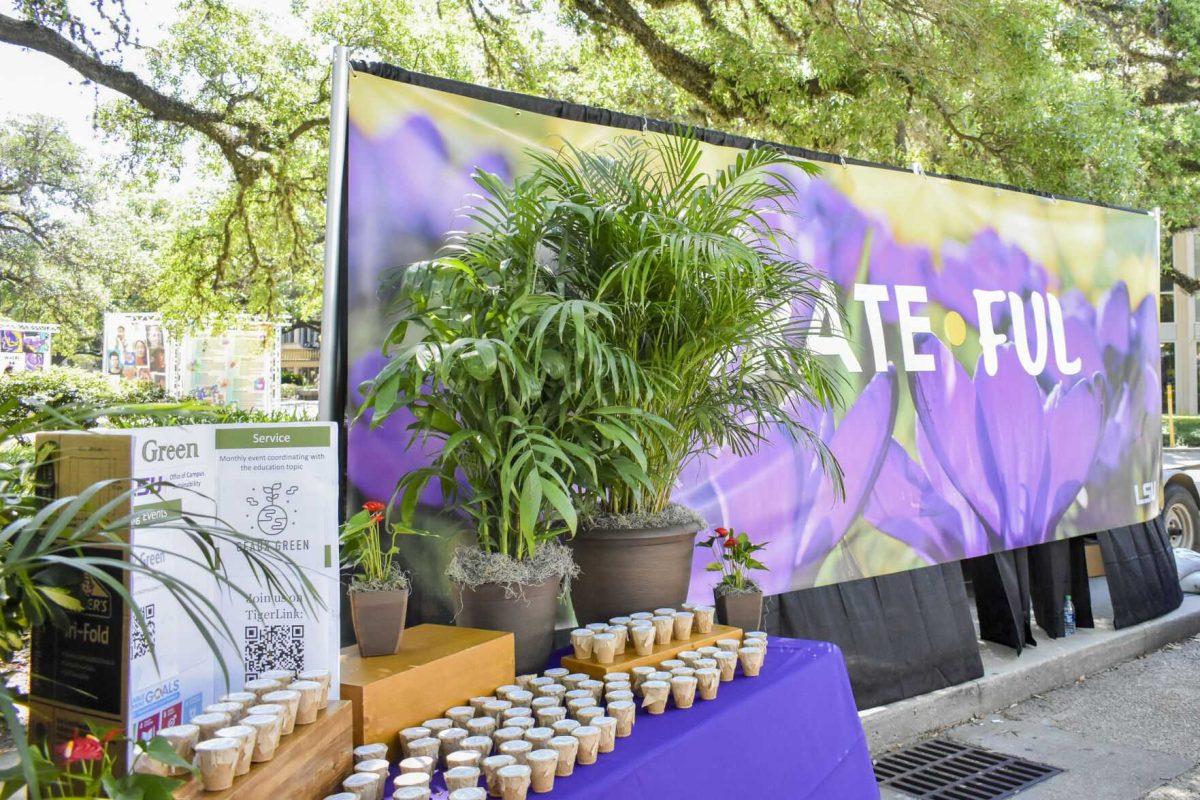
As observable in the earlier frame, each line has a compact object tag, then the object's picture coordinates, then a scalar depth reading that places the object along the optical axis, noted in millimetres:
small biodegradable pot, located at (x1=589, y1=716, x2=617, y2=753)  1658
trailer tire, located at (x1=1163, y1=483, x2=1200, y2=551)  6828
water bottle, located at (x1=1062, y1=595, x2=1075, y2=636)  5180
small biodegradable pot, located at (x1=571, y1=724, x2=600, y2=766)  1607
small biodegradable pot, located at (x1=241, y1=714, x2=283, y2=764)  1303
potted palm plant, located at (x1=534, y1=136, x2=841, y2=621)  2396
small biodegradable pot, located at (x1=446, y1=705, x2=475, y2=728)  1709
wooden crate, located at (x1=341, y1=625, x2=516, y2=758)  1635
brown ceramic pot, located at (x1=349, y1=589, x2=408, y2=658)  1839
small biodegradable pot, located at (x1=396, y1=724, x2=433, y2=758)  1613
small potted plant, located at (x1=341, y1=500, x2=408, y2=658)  1842
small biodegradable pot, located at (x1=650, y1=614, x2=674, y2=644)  2209
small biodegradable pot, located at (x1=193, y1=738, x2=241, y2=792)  1215
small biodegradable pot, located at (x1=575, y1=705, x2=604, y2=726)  1697
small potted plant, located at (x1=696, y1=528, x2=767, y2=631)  2619
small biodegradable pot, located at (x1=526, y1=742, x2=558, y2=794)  1484
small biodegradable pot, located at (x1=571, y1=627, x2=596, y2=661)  2088
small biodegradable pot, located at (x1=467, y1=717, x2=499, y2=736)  1650
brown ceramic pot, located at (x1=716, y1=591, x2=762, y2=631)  2617
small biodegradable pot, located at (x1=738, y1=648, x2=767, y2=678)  2141
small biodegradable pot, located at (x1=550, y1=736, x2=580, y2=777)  1550
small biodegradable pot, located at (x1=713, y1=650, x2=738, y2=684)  2078
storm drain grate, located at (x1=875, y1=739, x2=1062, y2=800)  3428
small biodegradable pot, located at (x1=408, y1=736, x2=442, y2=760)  1562
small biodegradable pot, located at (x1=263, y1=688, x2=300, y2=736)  1396
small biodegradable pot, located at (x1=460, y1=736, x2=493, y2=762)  1569
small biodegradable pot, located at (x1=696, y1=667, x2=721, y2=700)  1957
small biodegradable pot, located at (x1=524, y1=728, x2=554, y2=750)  1574
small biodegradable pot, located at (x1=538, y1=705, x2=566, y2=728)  1694
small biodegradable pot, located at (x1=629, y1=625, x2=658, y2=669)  2127
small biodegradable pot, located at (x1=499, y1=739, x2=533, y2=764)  1536
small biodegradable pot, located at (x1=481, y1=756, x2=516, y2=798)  1480
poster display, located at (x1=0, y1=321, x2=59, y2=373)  14788
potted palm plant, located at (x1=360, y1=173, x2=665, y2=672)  2111
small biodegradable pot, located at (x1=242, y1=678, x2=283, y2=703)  1471
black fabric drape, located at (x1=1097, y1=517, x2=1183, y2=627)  5332
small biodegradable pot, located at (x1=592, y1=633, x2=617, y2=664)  2041
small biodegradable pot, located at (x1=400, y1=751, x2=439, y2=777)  1493
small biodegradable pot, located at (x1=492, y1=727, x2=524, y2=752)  1604
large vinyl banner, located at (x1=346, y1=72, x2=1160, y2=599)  2857
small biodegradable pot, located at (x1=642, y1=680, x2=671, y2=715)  1865
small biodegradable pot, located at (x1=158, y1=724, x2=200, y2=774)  1276
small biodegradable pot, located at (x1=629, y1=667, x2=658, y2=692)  1925
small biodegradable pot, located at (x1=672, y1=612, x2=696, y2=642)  2252
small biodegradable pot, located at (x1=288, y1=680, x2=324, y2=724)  1449
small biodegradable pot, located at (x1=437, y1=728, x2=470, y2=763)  1604
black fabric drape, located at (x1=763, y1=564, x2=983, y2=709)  3879
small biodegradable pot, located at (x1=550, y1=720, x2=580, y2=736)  1626
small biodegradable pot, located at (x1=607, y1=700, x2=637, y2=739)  1744
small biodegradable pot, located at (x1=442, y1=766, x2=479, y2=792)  1454
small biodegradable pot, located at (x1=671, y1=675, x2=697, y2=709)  1902
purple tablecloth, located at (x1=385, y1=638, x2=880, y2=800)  1640
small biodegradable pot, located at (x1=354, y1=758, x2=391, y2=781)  1456
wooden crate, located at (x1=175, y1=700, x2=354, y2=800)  1250
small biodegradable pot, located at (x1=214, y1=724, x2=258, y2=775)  1260
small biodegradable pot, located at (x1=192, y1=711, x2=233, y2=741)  1304
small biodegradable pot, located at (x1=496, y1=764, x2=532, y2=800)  1442
